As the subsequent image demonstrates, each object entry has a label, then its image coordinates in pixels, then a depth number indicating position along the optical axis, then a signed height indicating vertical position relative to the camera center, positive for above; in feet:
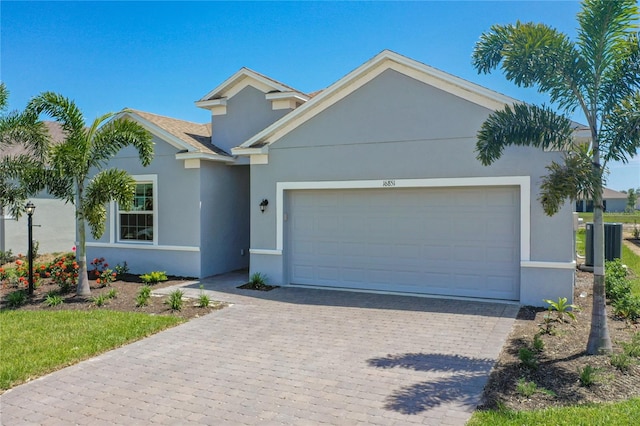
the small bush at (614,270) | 37.24 -4.55
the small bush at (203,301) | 32.11 -5.87
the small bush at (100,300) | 33.63 -6.16
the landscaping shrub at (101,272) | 39.86 -5.32
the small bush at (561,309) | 26.95 -5.44
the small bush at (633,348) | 20.97 -5.92
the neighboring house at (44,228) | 59.47 -1.90
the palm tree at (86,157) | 35.09 +4.16
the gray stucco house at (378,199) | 32.35 +1.15
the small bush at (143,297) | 32.94 -5.85
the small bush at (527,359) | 19.93 -6.08
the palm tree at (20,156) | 37.58 +4.84
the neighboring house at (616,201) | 260.83 +7.59
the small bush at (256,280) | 38.89 -5.39
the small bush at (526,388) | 17.17 -6.31
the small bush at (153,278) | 41.70 -5.62
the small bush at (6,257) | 57.26 -5.31
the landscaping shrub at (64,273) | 38.04 -5.14
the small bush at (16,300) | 34.47 -6.29
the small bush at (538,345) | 22.12 -6.02
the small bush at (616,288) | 32.65 -5.15
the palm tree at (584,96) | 21.17 +5.57
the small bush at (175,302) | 31.73 -5.88
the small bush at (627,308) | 28.35 -5.59
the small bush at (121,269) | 45.62 -5.36
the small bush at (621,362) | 19.45 -6.03
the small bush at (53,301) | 33.73 -6.24
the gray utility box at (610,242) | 49.08 -2.85
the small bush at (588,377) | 18.01 -6.14
